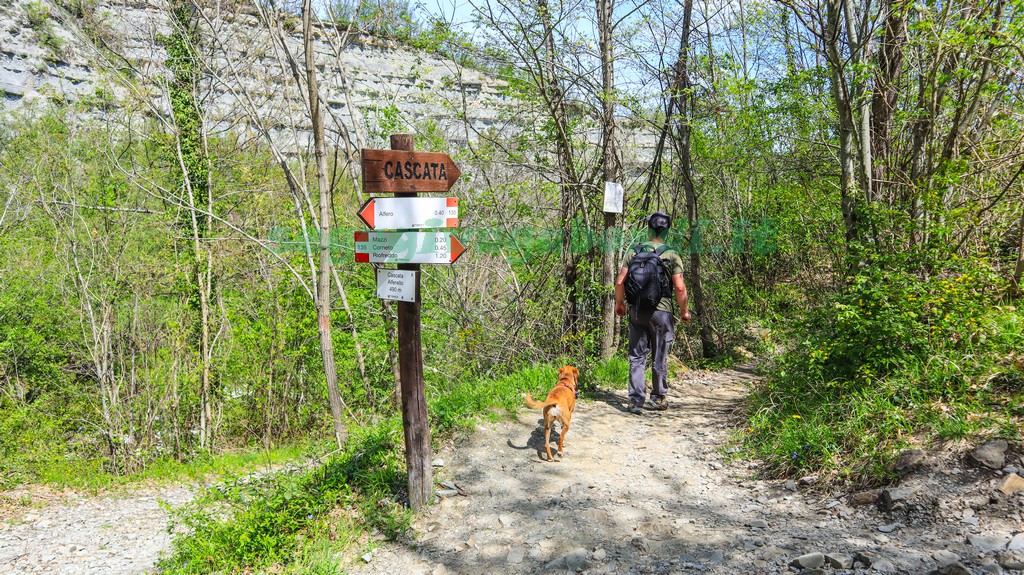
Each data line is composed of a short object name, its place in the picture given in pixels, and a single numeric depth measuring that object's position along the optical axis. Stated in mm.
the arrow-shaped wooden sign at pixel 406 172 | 3885
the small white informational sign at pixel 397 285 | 4051
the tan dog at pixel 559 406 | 4797
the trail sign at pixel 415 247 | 4012
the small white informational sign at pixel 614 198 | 7227
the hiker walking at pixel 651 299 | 5996
